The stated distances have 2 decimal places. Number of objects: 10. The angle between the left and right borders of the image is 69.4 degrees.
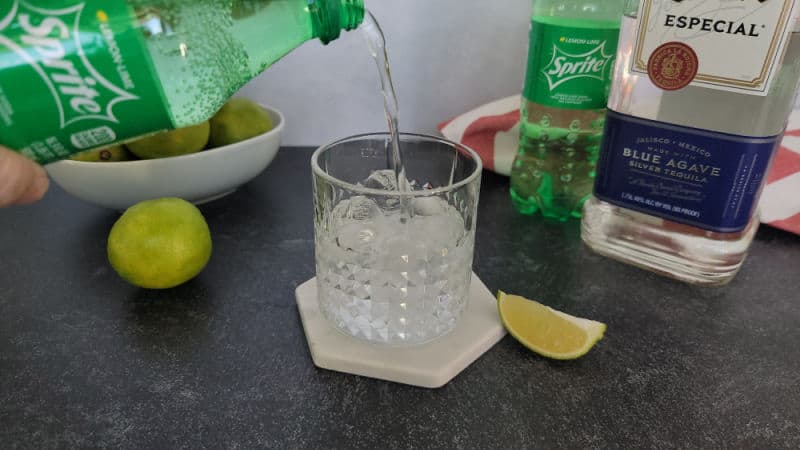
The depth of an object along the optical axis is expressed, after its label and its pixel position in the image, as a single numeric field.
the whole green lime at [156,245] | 0.59
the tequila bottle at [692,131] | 0.56
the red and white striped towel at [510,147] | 0.77
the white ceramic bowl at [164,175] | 0.69
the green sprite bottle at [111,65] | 0.39
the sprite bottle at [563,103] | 0.69
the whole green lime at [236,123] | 0.79
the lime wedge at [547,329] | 0.53
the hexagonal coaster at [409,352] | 0.50
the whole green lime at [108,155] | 0.72
